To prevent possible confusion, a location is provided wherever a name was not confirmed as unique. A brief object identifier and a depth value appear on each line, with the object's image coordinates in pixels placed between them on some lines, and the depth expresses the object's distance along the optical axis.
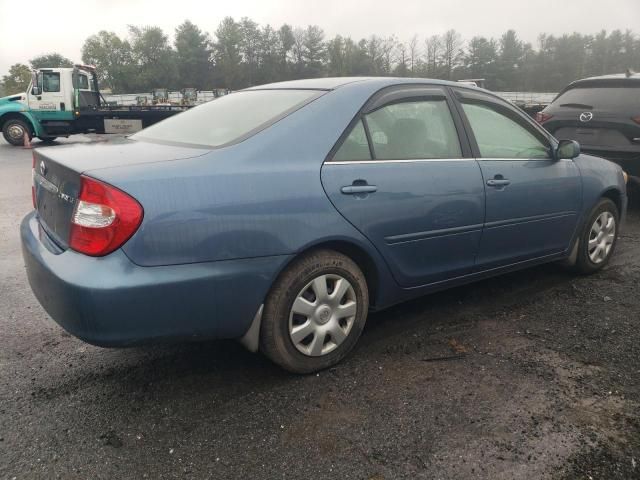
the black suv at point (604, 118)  6.30
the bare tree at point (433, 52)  76.06
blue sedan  2.25
